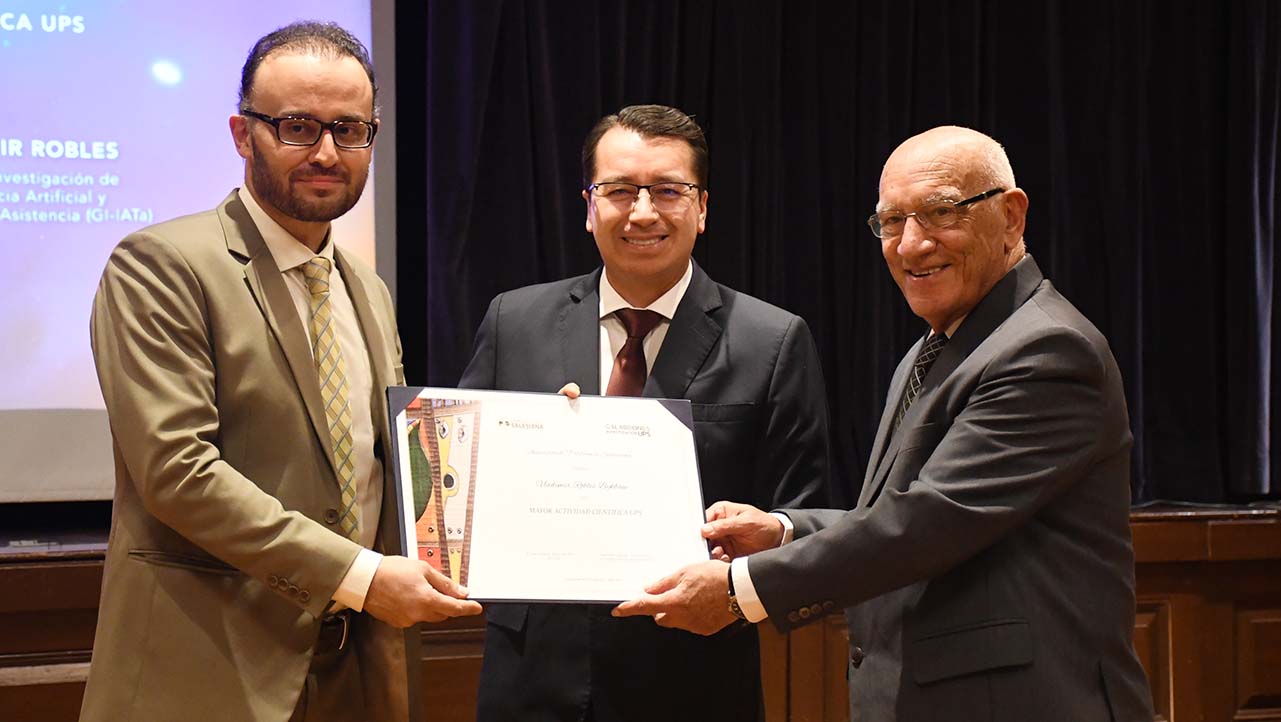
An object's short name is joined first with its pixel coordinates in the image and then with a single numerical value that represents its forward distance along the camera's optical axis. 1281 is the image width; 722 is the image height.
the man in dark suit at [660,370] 2.35
